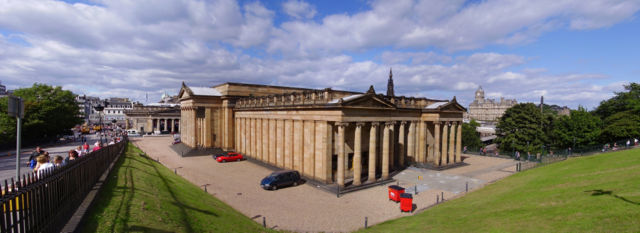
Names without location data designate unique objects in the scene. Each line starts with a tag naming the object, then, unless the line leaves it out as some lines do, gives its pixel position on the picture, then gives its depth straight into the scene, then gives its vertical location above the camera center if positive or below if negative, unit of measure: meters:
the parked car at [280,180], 24.19 -6.02
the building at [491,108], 179.88 +5.03
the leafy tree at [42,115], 40.90 +0.04
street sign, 8.28 +0.26
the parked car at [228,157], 36.91 -5.87
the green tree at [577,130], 45.00 -2.65
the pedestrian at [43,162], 10.52 -1.91
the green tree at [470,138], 56.81 -4.95
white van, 75.53 -5.17
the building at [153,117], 85.62 -0.62
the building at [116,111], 131.73 +2.12
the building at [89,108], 136.25 +4.06
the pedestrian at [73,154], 13.86 -2.01
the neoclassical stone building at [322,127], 25.12 -1.53
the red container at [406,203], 19.39 -6.38
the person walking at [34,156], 17.25 -3.07
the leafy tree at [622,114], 42.59 +0.13
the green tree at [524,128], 46.62 -2.47
